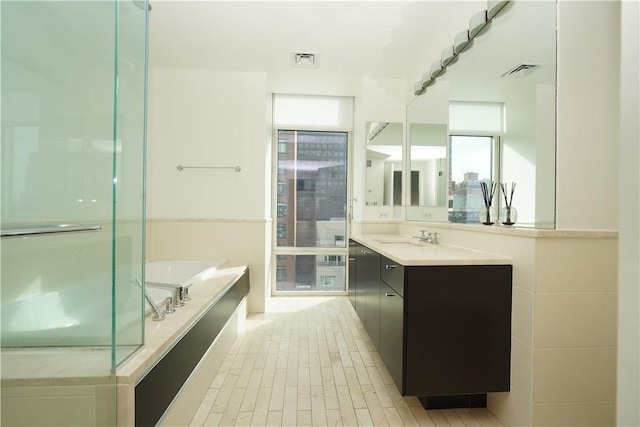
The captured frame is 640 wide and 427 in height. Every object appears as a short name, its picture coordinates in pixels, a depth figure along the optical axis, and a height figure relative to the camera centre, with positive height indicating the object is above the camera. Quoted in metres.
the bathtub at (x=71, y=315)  0.91 -0.33
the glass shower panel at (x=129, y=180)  0.96 +0.10
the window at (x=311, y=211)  3.77 +0.01
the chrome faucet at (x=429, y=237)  2.24 -0.18
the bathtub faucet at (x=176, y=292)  1.63 -0.46
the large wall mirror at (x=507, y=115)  1.39 +0.55
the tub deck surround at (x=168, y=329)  0.95 -0.51
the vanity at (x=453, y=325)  1.41 -0.53
